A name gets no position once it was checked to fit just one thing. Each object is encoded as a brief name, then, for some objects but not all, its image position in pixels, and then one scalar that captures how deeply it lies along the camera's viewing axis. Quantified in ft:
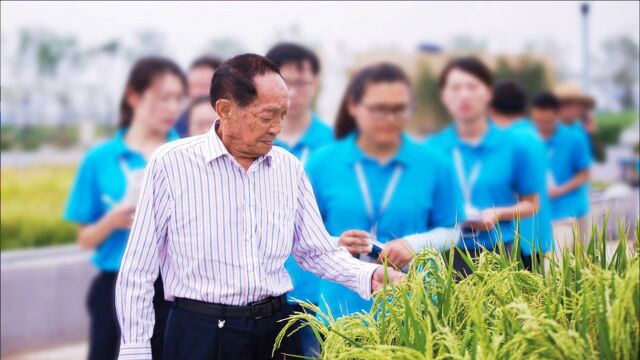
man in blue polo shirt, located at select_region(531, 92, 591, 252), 23.41
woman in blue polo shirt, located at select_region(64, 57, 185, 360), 14.74
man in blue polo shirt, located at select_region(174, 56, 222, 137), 17.52
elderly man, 8.51
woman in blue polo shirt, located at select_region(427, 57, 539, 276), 14.87
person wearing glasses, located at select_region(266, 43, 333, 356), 13.73
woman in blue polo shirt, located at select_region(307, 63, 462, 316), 11.33
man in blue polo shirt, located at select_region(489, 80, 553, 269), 11.40
